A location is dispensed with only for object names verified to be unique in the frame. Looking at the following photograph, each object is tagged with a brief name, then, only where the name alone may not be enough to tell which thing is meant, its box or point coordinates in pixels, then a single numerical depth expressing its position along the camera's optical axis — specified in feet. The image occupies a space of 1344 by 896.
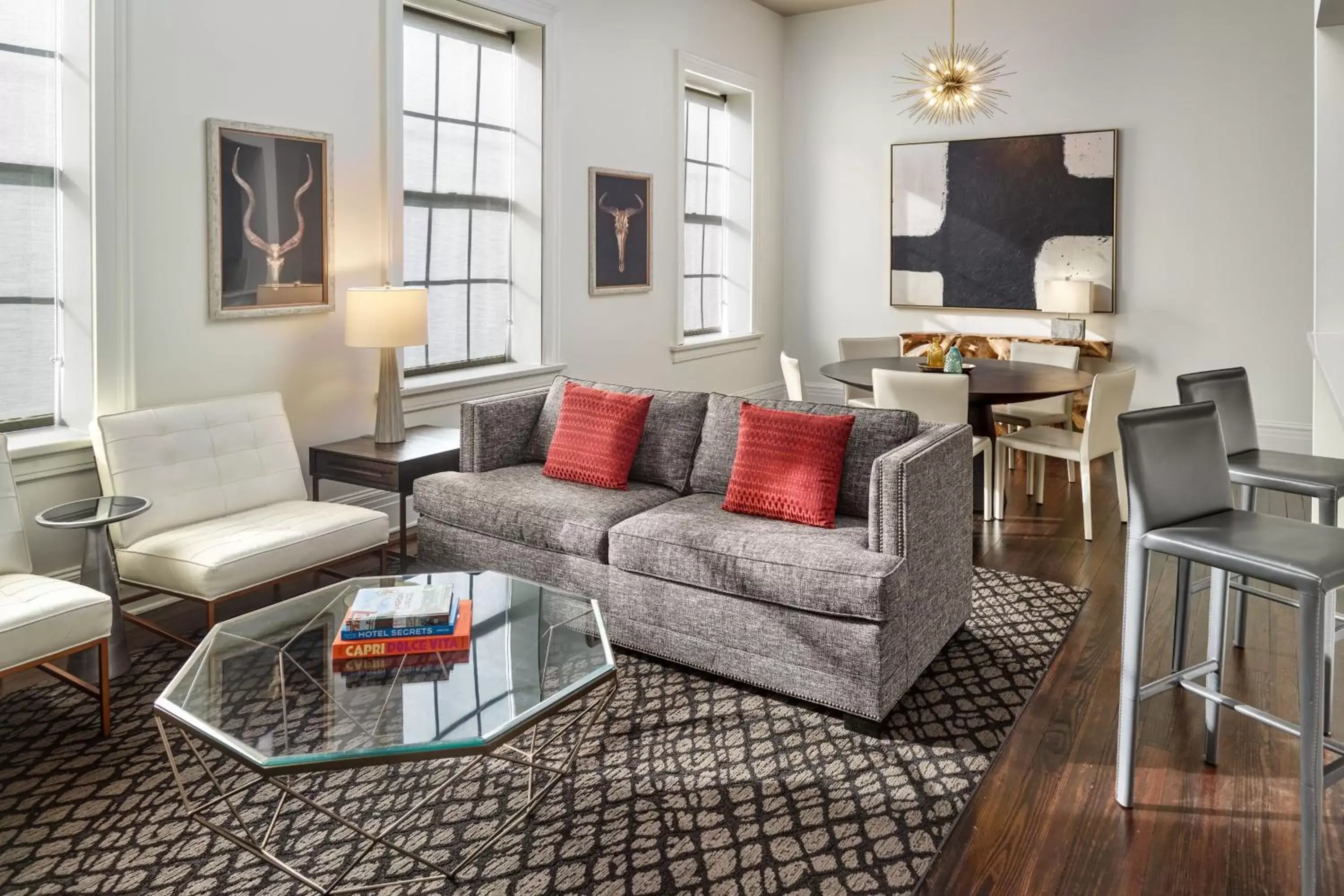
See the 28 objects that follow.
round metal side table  9.68
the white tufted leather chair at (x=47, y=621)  8.10
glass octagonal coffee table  6.07
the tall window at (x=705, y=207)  23.00
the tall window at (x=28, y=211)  10.71
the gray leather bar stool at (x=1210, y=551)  6.17
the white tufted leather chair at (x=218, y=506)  10.17
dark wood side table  12.56
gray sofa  9.00
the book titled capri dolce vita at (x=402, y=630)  7.35
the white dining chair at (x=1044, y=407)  18.61
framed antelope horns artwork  12.28
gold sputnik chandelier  21.25
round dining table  15.02
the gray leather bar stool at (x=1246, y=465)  8.73
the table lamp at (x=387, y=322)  13.09
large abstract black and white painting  21.20
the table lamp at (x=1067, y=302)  20.80
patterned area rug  6.86
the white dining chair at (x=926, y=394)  14.43
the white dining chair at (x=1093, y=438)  14.99
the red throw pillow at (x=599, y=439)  12.17
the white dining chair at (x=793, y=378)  17.30
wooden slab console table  21.11
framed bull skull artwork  18.86
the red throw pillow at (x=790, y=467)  10.51
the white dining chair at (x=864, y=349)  19.94
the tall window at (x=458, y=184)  15.69
